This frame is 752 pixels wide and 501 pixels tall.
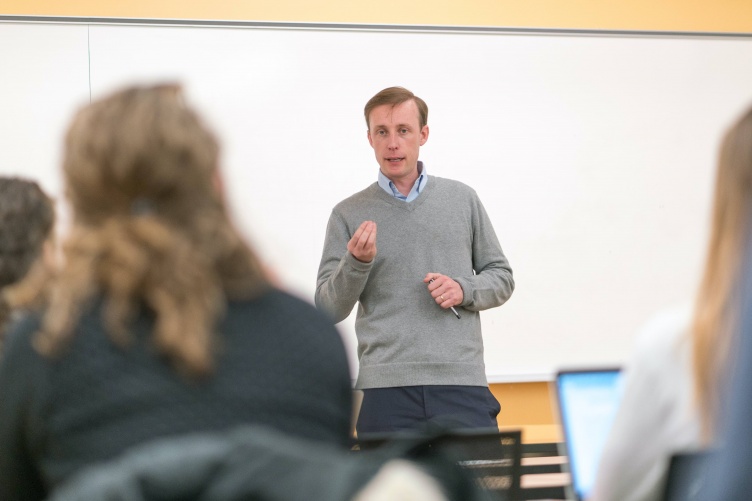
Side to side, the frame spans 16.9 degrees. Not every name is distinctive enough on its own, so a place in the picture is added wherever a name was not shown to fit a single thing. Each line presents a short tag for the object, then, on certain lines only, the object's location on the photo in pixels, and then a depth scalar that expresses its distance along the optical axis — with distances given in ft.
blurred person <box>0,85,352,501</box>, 11.96
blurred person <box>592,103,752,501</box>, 12.02
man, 19.53
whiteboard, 22.56
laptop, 16.84
